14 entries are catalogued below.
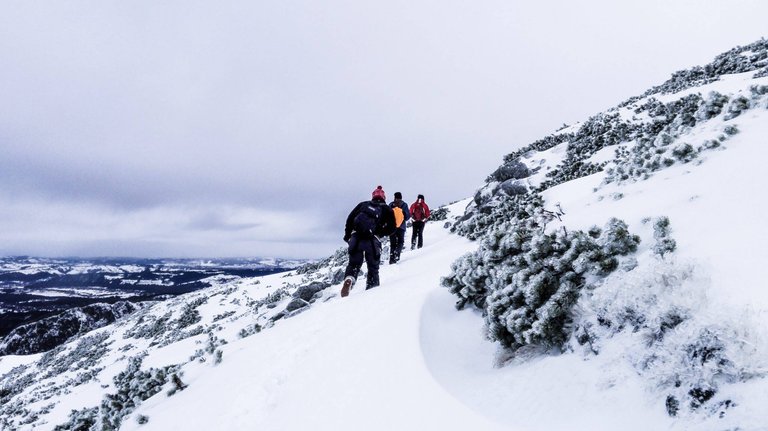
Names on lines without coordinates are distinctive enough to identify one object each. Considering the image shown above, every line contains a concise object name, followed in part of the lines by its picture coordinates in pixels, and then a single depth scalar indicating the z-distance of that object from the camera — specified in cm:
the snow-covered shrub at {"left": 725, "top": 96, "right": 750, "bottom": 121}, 720
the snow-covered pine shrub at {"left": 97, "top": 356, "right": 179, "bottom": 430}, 693
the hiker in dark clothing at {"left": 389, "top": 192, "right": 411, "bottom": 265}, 1360
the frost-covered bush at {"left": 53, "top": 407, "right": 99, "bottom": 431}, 789
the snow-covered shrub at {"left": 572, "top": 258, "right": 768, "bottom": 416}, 251
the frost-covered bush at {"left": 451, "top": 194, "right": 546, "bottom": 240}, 1368
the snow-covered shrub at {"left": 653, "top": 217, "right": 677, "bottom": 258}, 378
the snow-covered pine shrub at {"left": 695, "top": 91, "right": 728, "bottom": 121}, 804
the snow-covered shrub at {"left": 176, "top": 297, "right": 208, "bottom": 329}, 2065
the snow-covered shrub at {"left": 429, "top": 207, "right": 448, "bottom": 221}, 2566
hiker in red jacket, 1630
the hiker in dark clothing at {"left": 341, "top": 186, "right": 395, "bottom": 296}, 980
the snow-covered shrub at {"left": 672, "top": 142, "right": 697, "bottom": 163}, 643
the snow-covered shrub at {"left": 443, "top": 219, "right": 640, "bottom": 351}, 410
